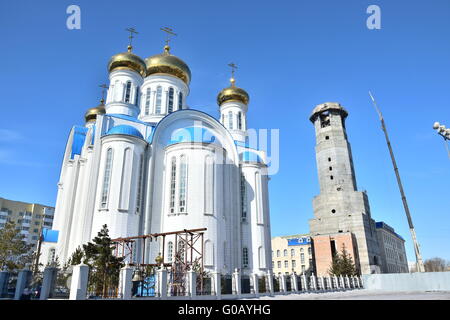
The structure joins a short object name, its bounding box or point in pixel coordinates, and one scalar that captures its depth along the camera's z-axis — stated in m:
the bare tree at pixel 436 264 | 83.25
